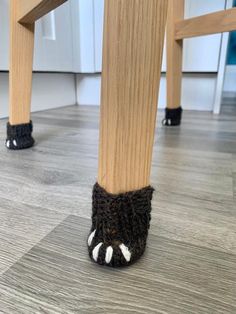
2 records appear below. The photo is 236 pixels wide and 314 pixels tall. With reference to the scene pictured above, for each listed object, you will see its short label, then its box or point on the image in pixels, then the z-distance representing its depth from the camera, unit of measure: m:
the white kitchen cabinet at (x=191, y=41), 1.17
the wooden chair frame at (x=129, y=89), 0.21
